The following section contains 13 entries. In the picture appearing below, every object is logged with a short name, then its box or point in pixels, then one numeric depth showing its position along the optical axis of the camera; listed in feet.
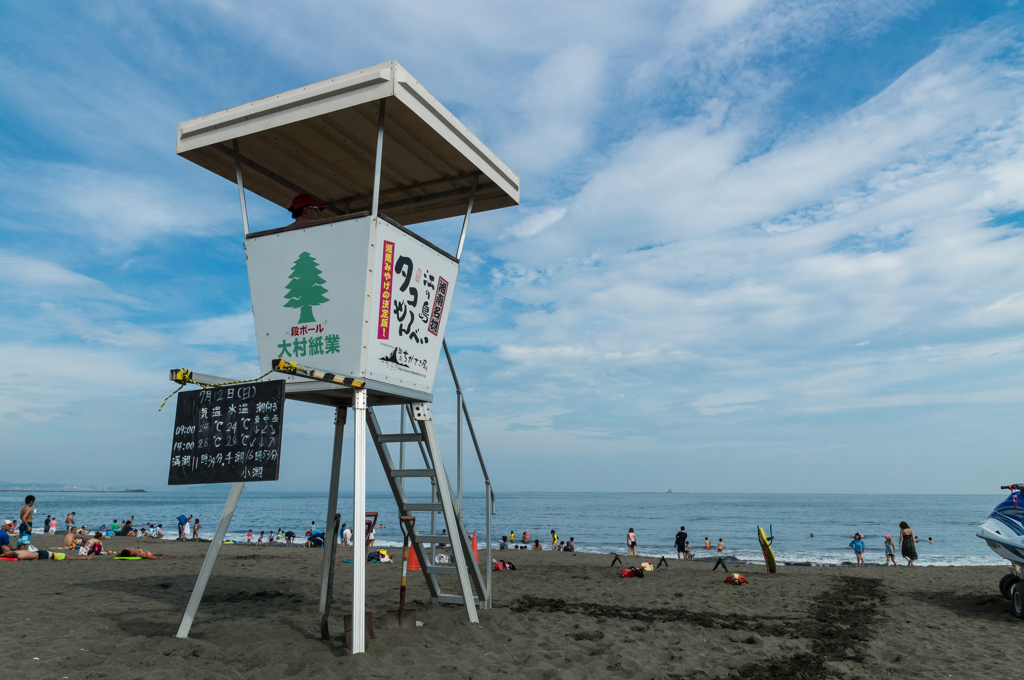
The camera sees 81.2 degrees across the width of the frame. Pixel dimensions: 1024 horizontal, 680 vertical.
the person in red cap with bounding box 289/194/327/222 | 26.00
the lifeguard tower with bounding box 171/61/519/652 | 21.97
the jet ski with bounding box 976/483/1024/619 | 30.81
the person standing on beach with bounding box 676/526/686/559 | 80.03
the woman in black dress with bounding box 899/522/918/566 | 72.38
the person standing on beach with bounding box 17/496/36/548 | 53.11
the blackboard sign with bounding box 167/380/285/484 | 18.52
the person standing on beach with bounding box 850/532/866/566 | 79.61
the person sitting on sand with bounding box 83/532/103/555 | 57.88
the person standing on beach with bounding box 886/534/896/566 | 78.18
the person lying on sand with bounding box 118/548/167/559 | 58.90
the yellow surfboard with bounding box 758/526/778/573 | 56.13
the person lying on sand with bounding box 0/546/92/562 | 50.21
